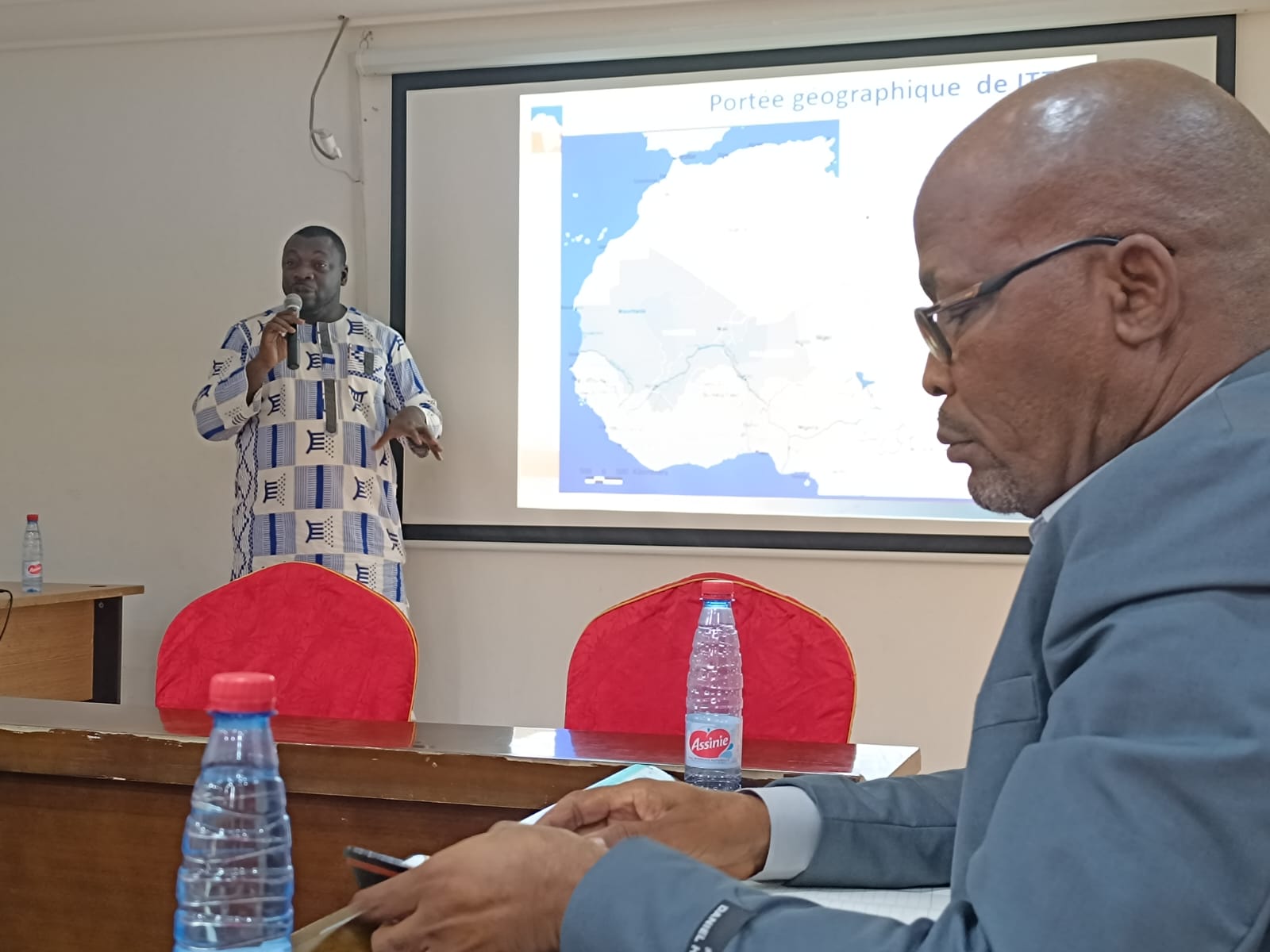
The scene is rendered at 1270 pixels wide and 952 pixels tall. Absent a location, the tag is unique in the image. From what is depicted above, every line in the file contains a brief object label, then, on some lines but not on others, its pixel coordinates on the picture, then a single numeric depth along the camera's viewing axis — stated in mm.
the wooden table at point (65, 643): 3338
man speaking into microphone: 3482
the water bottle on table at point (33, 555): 3830
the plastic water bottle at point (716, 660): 1616
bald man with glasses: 572
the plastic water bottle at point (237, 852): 880
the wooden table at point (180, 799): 1399
